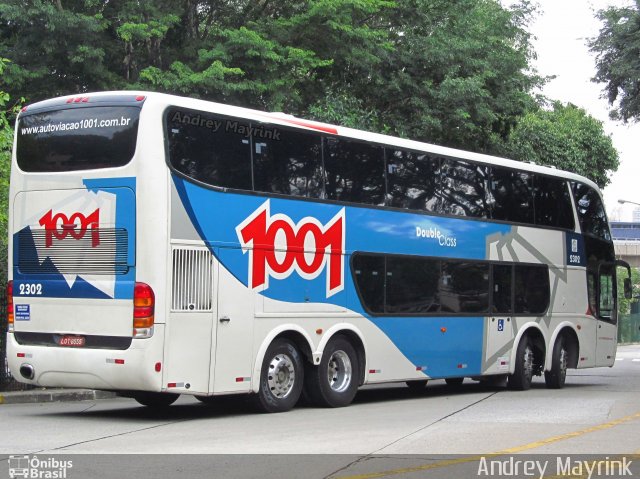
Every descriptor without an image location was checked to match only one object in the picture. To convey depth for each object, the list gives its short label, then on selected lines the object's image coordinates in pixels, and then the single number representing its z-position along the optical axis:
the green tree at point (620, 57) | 23.03
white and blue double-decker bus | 13.05
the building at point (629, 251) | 70.81
